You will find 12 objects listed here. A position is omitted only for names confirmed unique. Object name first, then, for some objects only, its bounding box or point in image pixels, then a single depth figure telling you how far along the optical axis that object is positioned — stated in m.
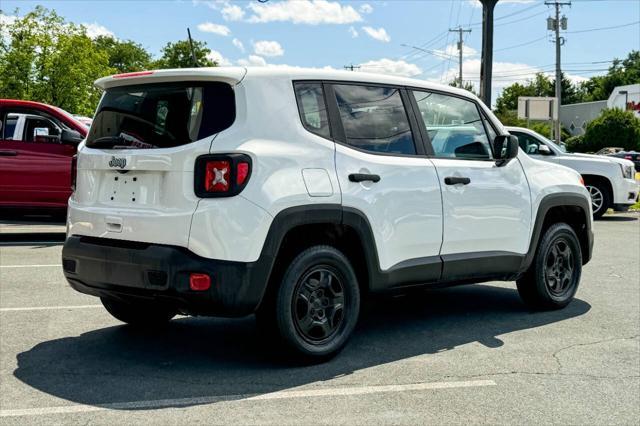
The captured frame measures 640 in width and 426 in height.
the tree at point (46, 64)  42.97
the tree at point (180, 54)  91.94
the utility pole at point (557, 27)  55.67
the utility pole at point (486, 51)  17.69
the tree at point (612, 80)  123.69
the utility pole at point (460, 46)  75.07
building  73.44
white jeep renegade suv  4.74
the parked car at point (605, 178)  15.56
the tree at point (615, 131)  62.22
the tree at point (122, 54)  113.44
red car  11.36
